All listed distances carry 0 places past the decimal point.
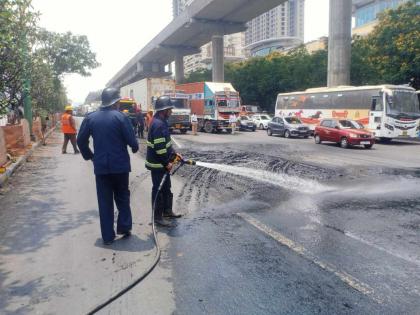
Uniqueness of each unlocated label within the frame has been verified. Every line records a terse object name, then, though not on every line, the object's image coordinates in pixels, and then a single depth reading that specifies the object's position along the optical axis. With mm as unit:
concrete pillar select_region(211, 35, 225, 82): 50812
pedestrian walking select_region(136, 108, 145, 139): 23938
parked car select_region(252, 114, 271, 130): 36688
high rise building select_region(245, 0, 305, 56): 168125
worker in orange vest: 15352
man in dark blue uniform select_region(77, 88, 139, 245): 5188
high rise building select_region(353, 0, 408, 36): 92438
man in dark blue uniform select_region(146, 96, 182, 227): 5945
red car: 18516
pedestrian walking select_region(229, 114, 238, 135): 28672
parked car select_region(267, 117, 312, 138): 25688
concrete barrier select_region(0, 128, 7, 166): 11312
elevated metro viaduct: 31547
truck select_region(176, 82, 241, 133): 28766
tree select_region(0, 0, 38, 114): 10766
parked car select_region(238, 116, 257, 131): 33625
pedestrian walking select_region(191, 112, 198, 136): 26516
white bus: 21641
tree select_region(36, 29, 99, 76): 41281
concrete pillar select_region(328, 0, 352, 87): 31359
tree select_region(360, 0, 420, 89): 24953
